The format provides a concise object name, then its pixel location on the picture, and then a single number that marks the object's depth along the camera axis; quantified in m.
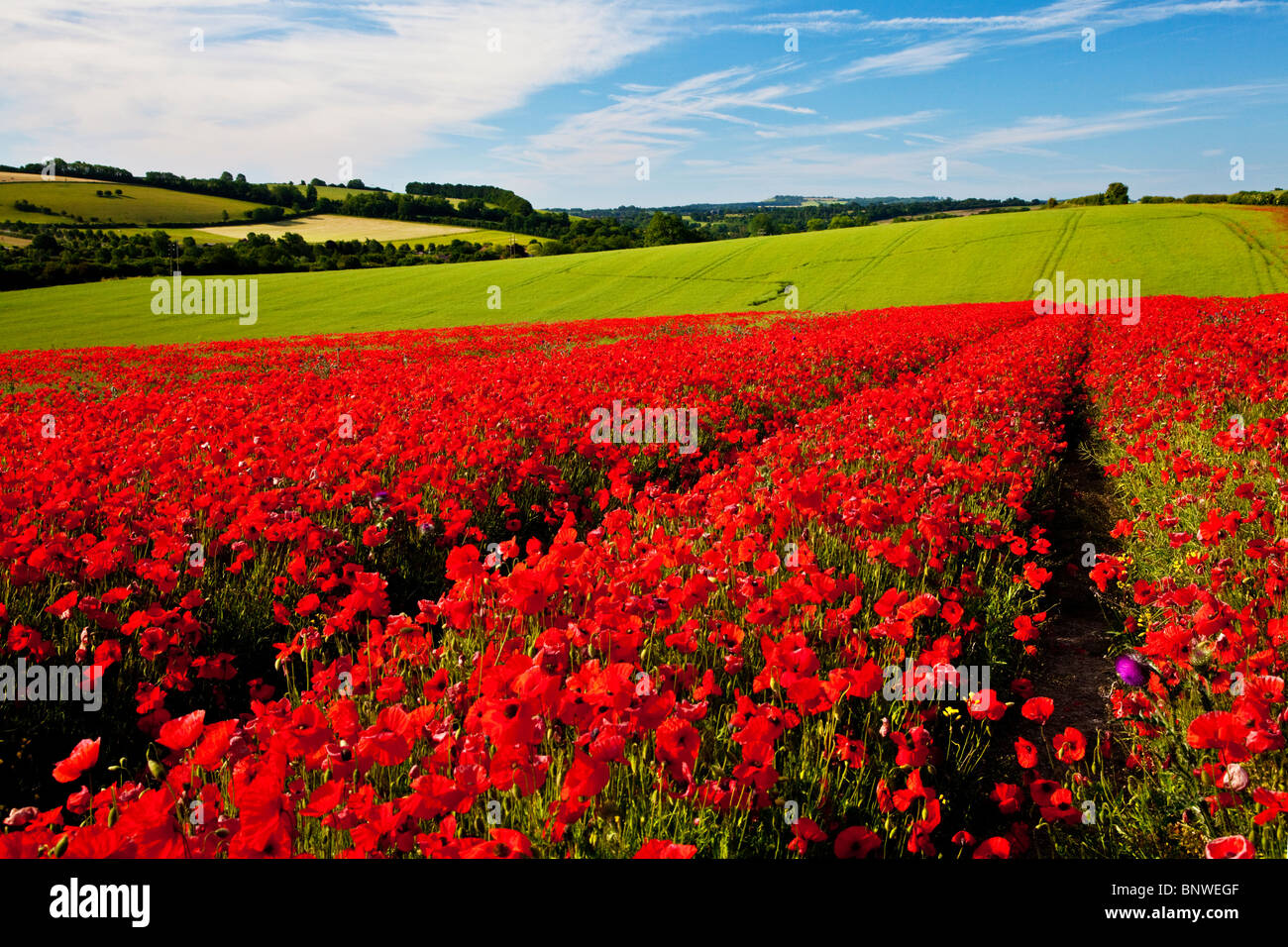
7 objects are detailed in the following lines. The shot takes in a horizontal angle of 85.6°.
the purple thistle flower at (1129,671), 3.10
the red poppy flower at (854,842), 1.85
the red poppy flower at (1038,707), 2.39
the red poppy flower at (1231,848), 1.64
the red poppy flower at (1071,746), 2.28
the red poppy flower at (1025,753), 2.32
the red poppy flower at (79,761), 1.79
